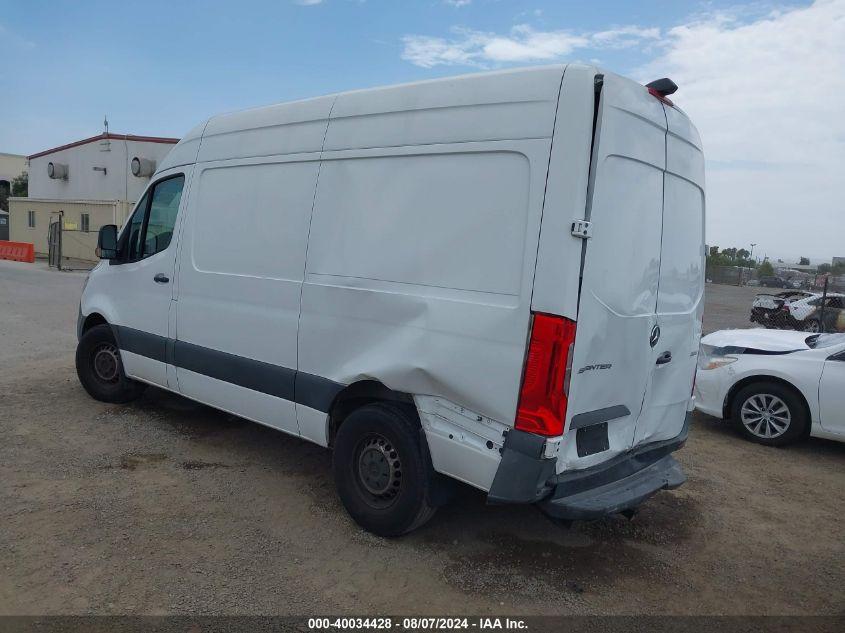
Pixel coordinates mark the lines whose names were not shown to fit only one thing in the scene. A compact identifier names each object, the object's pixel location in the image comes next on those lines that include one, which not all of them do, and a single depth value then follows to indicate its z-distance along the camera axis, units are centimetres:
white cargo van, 314
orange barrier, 2673
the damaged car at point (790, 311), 1596
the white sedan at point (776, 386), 604
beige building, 2547
